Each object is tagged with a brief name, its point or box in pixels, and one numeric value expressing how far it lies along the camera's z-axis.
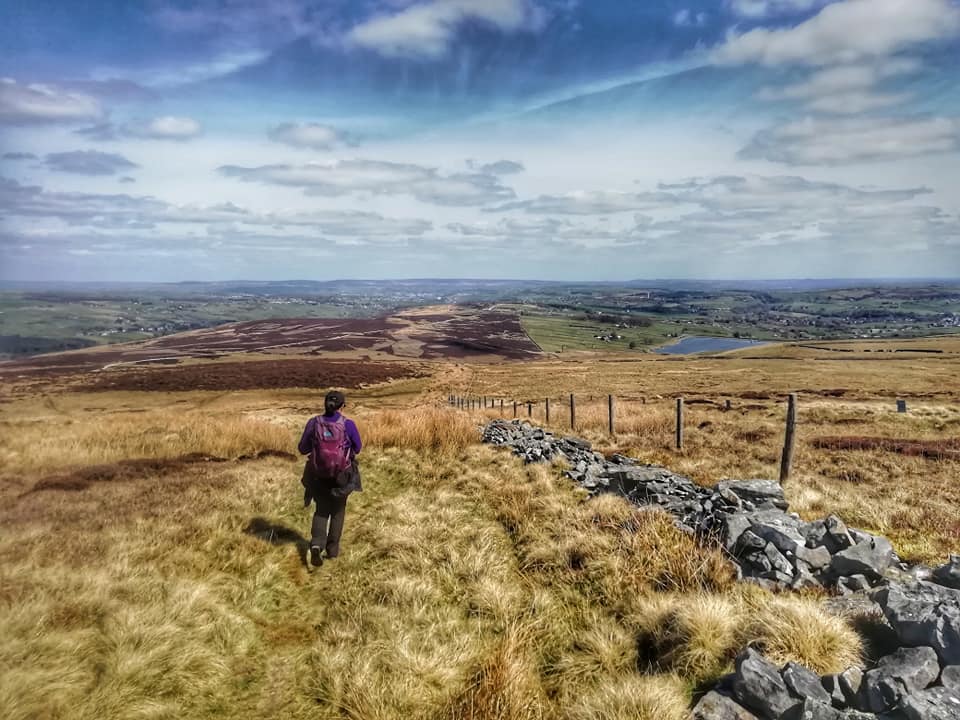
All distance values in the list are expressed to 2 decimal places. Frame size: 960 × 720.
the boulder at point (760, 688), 4.00
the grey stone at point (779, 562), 6.26
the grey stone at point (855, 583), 5.79
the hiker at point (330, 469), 7.53
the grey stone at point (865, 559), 5.97
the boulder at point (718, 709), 4.09
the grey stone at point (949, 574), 5.53
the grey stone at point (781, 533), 6.52
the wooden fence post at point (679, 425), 15.82
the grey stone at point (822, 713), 3.70
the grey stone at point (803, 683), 4.06
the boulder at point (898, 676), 3.86
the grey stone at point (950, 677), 3.89
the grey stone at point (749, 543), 6.66
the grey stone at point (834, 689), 4.05
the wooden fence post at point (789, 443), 12.26
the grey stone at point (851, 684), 4.04
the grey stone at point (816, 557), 6.34
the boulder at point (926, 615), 4.24
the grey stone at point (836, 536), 6.65
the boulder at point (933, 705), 3.61
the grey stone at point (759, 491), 8.52
